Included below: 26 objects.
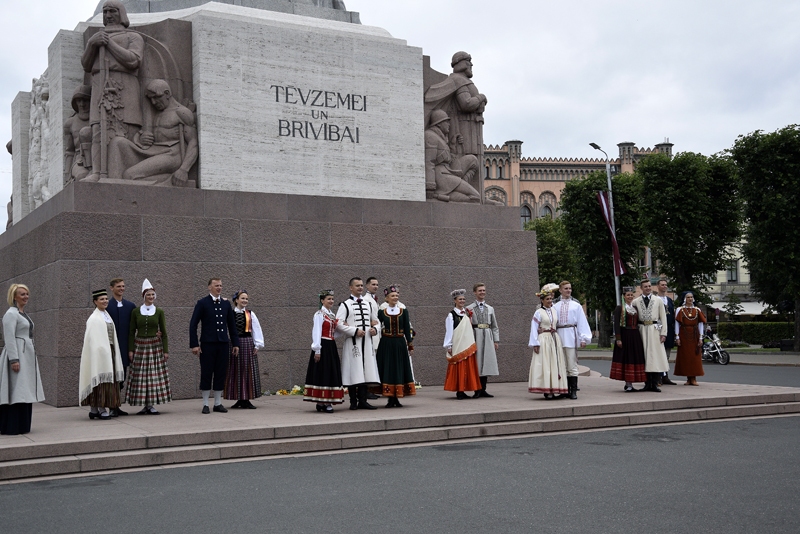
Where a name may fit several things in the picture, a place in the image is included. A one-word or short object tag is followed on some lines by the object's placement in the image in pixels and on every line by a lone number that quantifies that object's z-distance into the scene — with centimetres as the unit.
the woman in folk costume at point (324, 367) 1108
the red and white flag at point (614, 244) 3044
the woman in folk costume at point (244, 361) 1177
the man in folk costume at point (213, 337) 1130
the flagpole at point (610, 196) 3541
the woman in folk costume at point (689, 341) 1527
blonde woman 923
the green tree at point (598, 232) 4156
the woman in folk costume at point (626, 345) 1371
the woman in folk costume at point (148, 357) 1094
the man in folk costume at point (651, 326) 1388
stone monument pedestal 1231
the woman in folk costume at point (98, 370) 1048
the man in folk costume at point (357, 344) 1145
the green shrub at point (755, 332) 4473
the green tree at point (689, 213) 3775
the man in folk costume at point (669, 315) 1561
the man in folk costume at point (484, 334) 1309
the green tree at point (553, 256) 6153
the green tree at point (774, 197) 3366
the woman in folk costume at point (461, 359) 1262
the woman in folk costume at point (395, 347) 1178
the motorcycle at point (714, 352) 2672
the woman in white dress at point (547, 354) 1241
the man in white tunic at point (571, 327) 1284
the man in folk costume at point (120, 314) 1107
